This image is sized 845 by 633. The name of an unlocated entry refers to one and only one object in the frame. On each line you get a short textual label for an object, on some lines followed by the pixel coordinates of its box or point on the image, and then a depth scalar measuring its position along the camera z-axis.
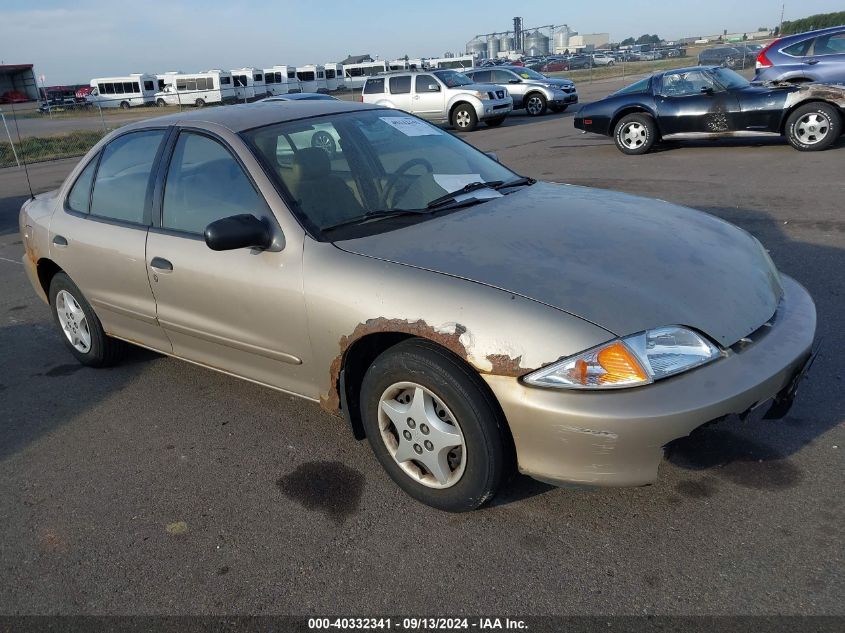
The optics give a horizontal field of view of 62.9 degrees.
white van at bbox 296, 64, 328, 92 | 55.78
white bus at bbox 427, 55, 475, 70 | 42.78
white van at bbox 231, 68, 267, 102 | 50.59
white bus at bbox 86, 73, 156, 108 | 52.00
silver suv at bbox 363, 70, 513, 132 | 18.70
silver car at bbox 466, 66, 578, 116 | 21.52
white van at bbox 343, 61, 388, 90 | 55.56
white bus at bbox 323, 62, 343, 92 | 56.44
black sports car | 10.54
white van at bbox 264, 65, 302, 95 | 53.41
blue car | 12.41
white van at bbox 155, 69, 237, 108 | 47.06
